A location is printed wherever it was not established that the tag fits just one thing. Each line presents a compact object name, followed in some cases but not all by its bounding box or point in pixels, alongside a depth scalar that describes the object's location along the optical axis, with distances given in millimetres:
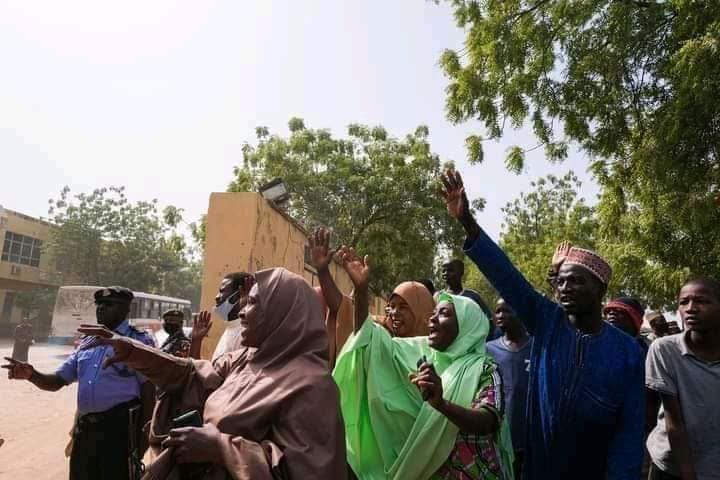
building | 31688
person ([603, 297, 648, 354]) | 4664
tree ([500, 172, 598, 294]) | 24391
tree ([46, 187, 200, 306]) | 34250
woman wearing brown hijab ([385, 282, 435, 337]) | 3709
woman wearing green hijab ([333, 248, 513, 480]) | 2592
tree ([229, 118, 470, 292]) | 17406
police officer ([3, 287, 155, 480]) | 3691
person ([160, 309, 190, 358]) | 5191
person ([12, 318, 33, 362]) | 15706
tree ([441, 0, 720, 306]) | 6051
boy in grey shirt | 2621
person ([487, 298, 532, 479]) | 3521
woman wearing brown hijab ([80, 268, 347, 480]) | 1926
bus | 21453
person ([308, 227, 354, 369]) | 3352
